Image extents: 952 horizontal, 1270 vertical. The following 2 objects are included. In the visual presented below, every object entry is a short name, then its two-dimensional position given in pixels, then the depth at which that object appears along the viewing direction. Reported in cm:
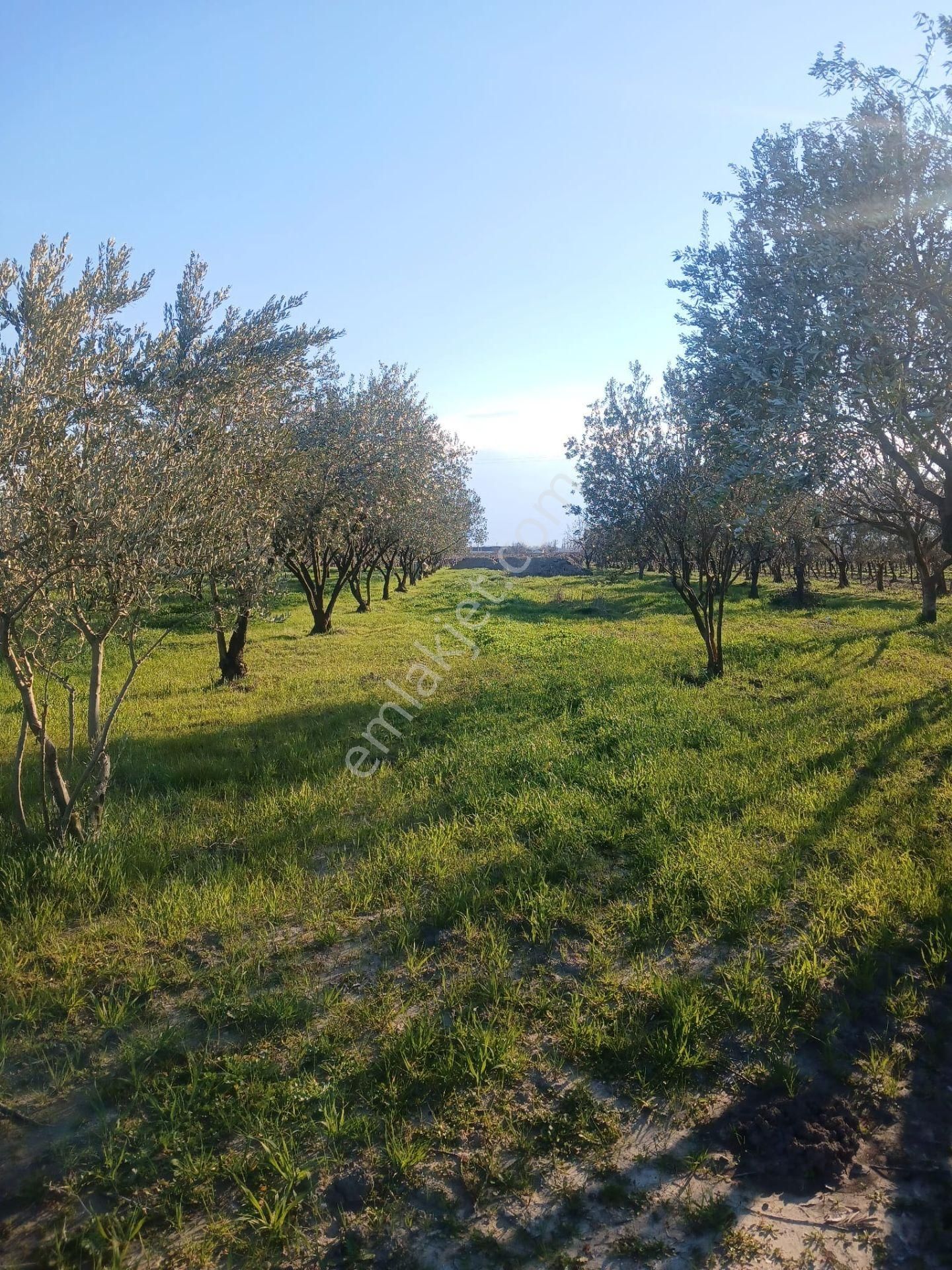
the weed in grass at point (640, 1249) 308
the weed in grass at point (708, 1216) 323
